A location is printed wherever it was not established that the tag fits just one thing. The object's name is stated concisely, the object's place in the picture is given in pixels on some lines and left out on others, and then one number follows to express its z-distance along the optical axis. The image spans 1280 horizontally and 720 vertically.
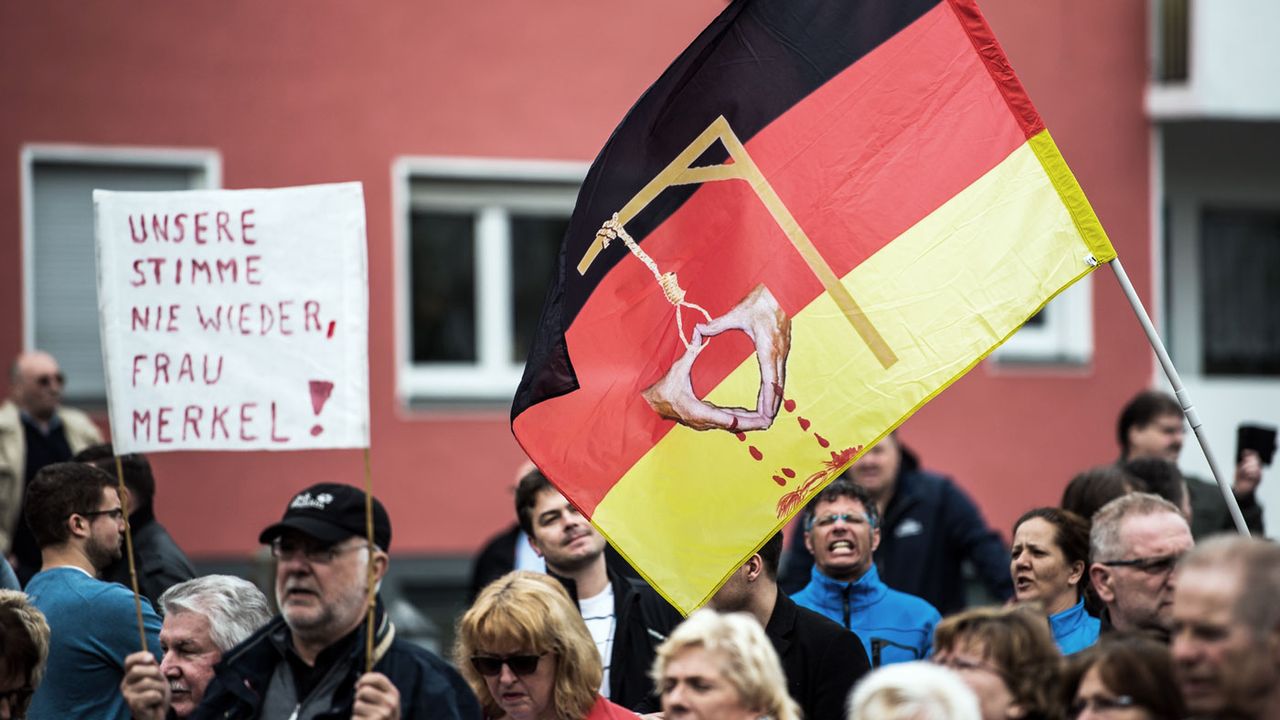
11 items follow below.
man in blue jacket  14.09
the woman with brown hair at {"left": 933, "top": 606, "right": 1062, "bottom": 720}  9.71
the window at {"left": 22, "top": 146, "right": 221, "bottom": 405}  25.39
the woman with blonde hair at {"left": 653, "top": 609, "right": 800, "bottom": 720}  9.74
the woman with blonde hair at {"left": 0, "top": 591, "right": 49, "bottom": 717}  10.99
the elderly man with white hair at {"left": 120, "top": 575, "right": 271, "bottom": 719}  12.12
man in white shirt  13.97
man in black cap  10.12
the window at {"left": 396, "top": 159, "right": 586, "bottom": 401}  27.64
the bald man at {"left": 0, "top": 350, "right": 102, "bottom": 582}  20.56
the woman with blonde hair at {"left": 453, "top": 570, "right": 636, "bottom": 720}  11.06
